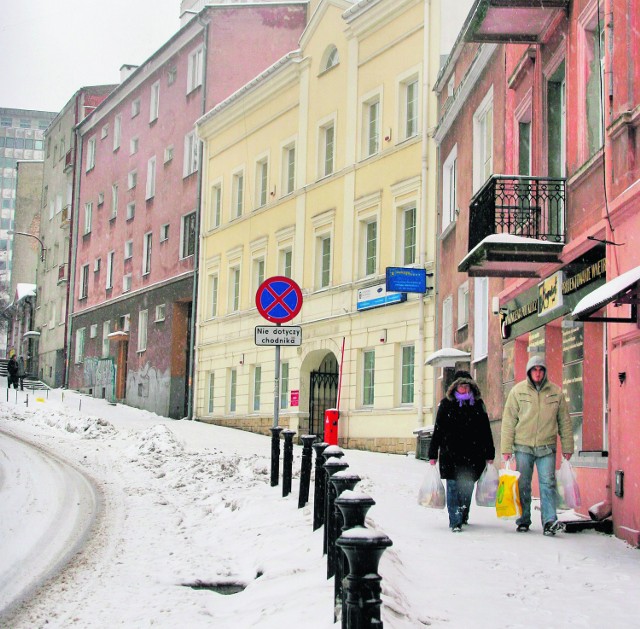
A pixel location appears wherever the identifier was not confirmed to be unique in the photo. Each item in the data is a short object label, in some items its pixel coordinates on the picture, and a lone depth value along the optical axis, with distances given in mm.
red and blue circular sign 15039
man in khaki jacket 10914
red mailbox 25228
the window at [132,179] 46844
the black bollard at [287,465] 12977
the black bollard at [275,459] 14148
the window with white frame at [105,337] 48469
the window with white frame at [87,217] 52938
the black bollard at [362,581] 4562
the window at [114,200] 48938
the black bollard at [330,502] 7163
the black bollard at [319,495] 9492
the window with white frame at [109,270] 49094
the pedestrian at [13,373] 46281
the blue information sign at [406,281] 24298
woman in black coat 11234
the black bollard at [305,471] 11656
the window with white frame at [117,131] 49469
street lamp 62844
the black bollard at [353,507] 5184
